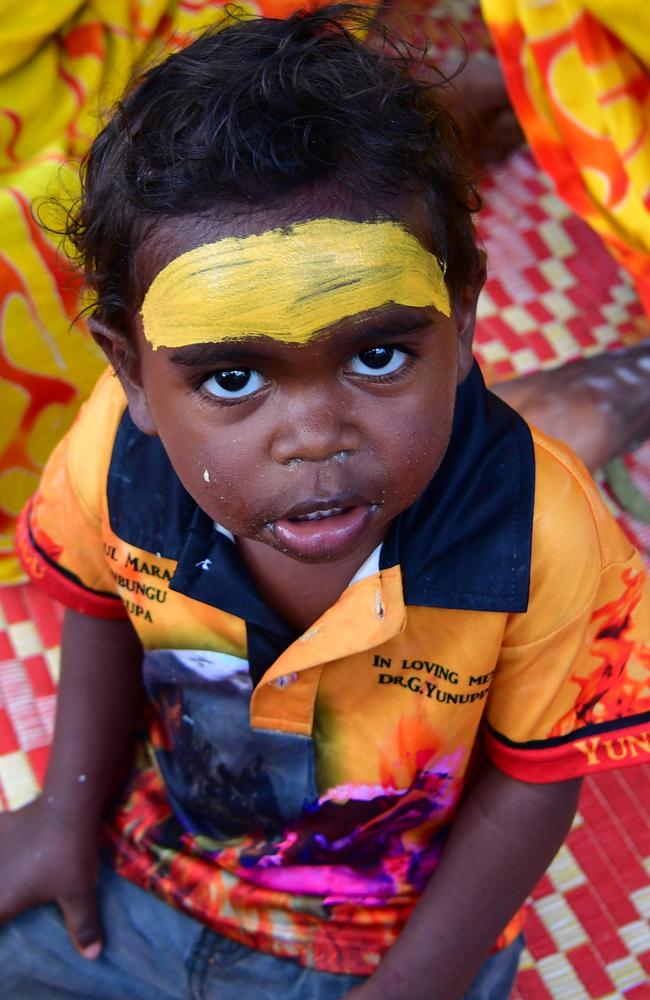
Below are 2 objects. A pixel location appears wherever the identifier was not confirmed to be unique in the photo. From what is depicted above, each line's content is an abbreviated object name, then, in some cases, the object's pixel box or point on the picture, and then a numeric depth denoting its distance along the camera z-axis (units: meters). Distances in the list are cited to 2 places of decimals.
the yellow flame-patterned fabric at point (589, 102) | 1.41
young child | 0.67
